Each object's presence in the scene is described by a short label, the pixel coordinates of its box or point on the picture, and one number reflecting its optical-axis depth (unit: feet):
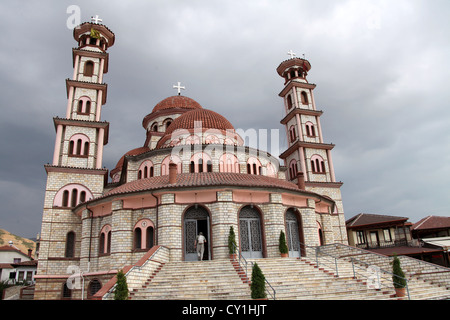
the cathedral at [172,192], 61.05
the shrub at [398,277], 41.50
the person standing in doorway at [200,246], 56.95
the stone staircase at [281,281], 40.70
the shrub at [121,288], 37.36
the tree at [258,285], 36.37
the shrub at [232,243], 56.18
